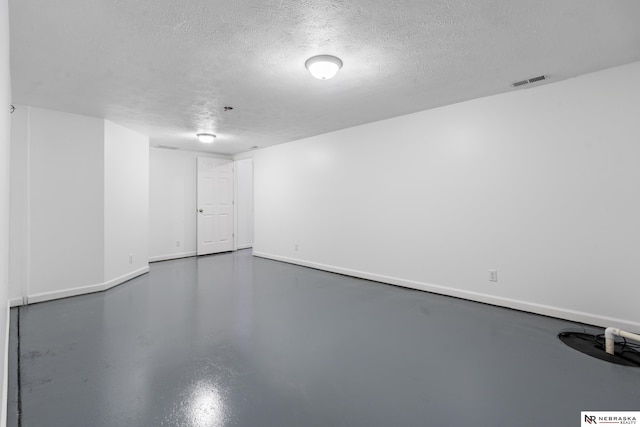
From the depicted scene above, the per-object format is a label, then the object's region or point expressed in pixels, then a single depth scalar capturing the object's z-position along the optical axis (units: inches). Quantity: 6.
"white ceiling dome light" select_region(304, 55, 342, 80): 94.3
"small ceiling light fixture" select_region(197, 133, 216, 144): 194.7
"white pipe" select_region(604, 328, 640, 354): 88.0
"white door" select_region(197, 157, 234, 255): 259.4
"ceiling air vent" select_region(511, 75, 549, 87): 112.0
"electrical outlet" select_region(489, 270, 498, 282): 132.3
